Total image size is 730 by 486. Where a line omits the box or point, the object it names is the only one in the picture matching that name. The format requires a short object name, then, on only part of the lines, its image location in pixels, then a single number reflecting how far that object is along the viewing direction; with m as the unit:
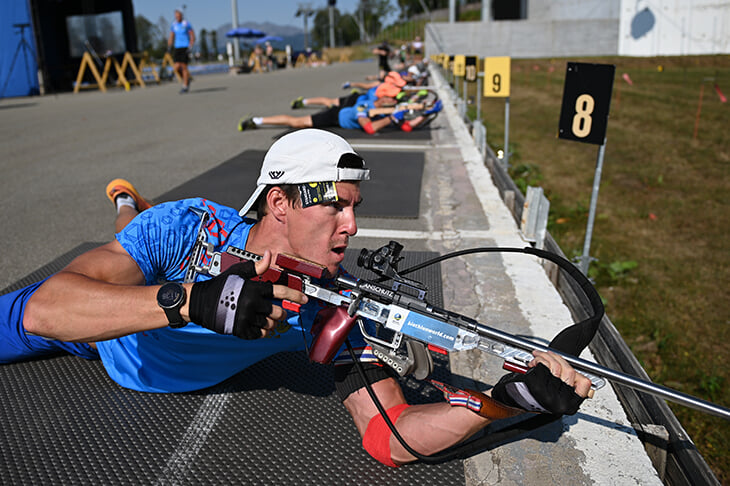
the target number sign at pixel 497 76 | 7.88
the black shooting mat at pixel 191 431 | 2.27
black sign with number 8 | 4.24
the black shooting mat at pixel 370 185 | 5.97
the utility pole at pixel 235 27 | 39.31
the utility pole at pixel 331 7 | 82.94
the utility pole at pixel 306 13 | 78.25
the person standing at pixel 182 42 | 19.00
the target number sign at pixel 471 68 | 10.54
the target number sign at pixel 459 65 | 12.84
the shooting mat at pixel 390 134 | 10.09
